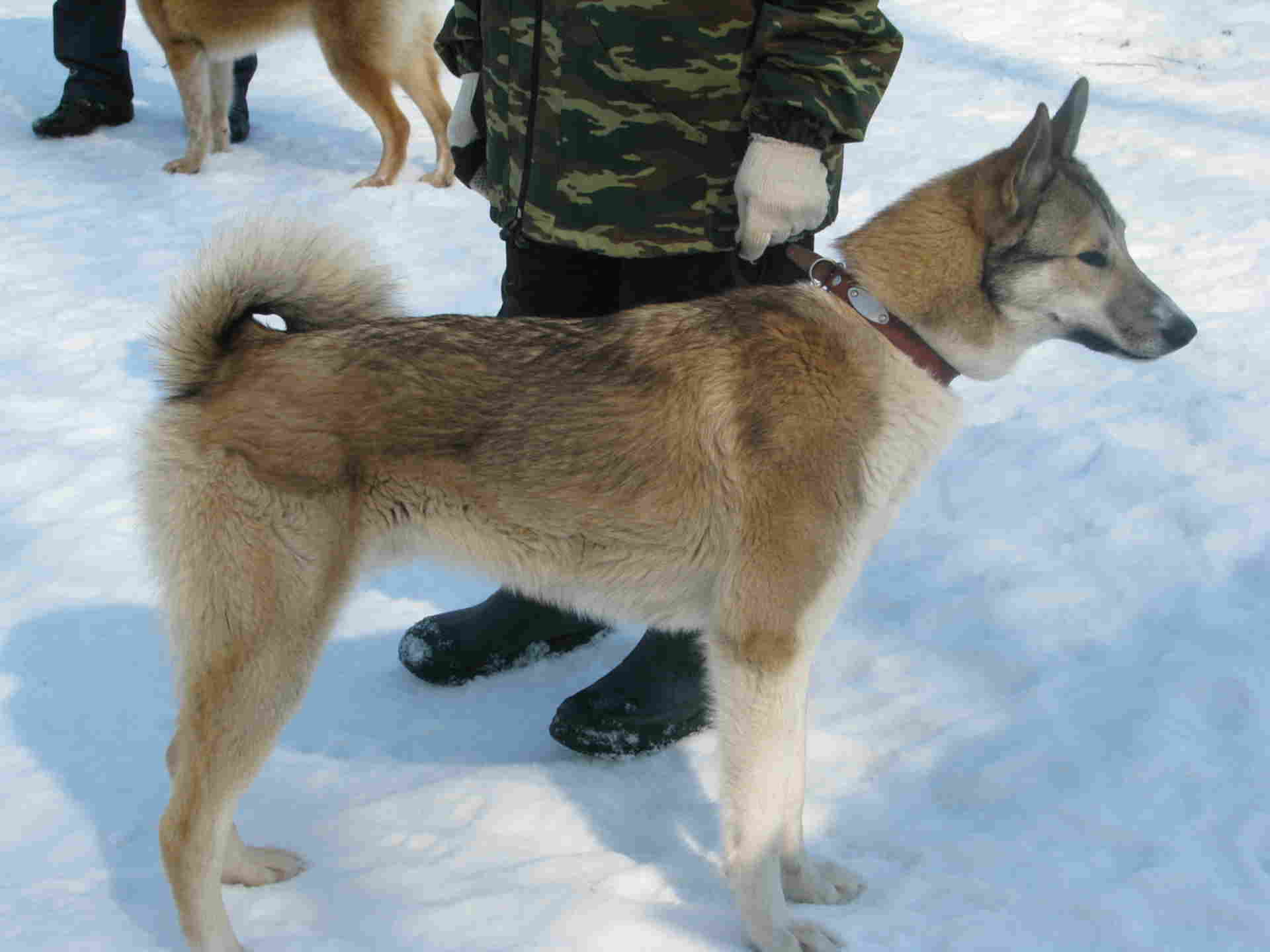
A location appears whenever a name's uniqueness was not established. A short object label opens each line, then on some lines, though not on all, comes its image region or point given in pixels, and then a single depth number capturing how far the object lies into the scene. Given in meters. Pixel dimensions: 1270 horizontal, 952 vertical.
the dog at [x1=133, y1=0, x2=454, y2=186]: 6.21
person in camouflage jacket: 2.08
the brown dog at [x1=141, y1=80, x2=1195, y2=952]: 1.93
